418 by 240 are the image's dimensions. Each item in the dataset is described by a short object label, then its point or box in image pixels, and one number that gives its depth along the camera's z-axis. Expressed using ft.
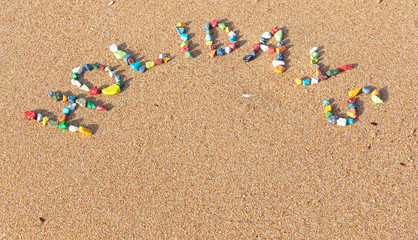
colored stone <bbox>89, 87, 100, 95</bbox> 9.30
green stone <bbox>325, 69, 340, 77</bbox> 9.12
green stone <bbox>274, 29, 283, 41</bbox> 9.90
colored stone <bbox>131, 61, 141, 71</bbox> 9.65
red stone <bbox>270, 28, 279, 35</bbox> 10.07
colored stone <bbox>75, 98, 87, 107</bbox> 9.12
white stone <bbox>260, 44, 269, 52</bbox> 9.75
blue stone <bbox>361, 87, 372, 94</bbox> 8.77
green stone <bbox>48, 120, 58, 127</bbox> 8.95
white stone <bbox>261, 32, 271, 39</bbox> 10.00
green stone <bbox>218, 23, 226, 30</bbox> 10.25
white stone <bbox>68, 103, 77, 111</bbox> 9.19
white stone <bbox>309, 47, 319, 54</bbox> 9.59
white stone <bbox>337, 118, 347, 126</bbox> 8.43
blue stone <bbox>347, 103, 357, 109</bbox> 8.59
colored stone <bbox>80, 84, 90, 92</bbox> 9.42
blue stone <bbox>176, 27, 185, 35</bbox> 10.29
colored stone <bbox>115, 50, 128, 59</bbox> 9.93
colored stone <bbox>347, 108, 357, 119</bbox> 8.49
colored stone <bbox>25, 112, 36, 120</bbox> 9.05
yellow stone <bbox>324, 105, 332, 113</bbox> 8.62
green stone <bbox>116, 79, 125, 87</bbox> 9.37
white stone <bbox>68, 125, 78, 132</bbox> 8.84
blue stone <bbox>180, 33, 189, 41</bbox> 10.13
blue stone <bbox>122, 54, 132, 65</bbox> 9.77
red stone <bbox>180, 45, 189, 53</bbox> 9.89
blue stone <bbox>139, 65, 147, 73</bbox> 9.63
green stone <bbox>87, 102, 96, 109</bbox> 9.12
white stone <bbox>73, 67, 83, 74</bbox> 9.70
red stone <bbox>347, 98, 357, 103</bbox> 8.67
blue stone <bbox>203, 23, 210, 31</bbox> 10.27
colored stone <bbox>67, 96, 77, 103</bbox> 9.22
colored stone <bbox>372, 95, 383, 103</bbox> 8.65
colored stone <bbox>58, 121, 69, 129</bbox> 8.85
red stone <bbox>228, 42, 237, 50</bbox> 9.84
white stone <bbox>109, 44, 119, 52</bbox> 10.10
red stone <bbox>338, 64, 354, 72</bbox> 9.20
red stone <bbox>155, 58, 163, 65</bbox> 9.72
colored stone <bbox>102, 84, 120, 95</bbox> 9.30
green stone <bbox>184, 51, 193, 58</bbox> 9.76
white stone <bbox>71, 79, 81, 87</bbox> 9.52
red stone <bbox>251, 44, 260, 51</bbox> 9.76
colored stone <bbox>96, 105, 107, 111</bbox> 9.07
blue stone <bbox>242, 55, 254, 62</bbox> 9.57
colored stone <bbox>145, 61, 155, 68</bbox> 9.69
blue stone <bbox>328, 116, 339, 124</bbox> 8.47
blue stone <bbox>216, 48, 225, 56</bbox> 9.73
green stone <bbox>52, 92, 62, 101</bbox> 9.30
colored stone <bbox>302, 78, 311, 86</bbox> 9.07
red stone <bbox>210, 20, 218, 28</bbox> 10.34
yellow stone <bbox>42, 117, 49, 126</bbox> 9.00
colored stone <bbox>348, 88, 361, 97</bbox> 8.77
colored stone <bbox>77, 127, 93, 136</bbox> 8.72
